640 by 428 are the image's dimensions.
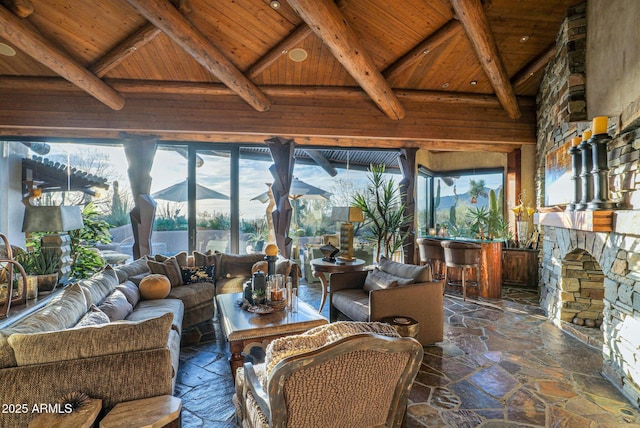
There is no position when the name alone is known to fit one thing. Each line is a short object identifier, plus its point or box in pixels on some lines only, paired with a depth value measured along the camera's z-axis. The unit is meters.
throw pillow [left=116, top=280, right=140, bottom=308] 3.33
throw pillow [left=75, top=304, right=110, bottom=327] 2.11
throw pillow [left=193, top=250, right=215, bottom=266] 4.80
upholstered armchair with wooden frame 1.26
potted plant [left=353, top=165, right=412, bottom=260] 5.29
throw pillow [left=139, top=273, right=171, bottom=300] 3.72
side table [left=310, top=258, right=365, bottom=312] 4.54
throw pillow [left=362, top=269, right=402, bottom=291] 3.53
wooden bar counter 5.62
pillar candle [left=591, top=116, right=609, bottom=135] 3.20
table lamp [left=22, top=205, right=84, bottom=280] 3.38
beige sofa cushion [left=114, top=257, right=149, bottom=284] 3.77
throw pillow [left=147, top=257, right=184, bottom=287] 4.20
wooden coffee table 2.63
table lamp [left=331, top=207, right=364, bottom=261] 4.92
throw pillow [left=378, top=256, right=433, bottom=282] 3.49
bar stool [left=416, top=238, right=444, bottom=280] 5.93
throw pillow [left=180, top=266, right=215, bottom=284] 4.46
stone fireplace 2.68
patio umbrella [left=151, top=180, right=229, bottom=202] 6.05
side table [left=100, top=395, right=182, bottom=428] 1.48
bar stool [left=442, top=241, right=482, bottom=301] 5.26
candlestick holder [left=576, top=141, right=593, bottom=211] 3.44
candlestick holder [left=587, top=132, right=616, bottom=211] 3.19
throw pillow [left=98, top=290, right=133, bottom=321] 2.72
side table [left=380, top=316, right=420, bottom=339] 2.90
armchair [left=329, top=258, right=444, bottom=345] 3.26
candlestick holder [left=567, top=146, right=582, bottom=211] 3.71
